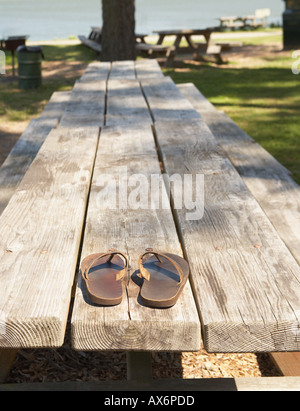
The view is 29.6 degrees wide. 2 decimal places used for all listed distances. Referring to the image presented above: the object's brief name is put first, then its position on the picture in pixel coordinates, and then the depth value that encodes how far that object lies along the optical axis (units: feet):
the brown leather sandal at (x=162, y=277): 5.07
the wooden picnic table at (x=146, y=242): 4.93
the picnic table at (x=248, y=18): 81.33
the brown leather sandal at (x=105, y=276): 5.10
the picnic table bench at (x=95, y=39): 45.68
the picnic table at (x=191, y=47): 41.01
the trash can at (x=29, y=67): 31.32
